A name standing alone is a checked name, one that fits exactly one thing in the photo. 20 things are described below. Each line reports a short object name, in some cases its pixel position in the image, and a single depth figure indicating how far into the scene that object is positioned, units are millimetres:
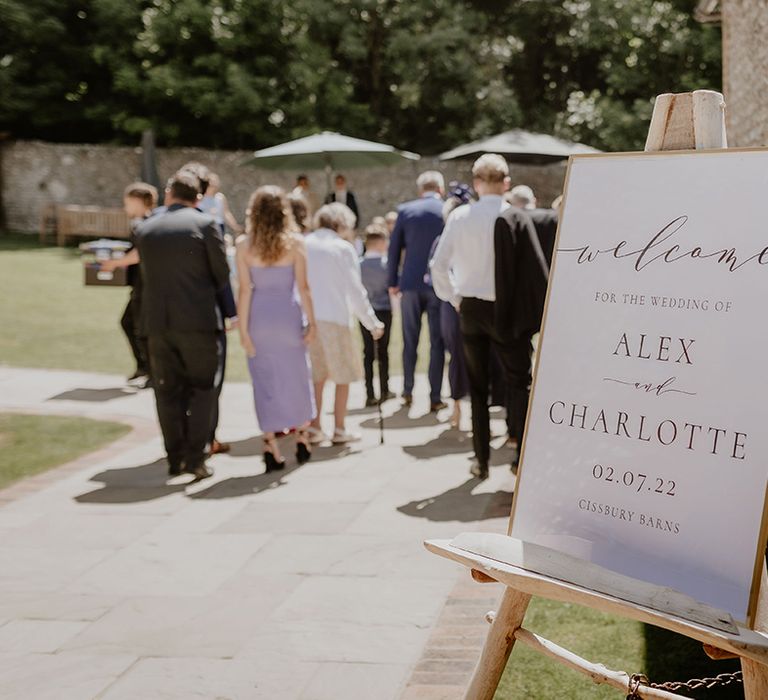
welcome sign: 2479
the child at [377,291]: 8844
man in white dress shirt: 6191
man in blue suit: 8461
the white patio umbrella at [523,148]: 12469
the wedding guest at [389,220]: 10664
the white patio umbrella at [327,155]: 13242
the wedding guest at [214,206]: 11417
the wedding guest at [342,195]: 14180
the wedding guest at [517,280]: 5840
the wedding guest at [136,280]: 8375
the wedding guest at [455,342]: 7727
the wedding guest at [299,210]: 7180
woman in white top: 7324
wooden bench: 25375
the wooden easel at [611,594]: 2201
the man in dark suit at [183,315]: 6426
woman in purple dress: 6527
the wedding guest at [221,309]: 6758
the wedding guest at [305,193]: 7469
